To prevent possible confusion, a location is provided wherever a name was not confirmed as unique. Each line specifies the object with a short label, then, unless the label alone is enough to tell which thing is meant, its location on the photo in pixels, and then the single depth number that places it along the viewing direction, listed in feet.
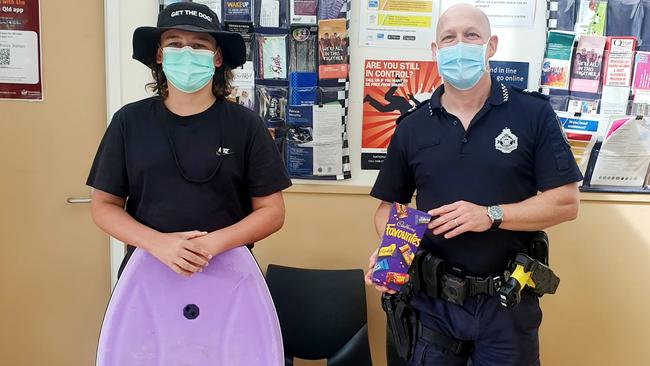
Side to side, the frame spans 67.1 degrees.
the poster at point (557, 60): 6.71
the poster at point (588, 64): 6.74
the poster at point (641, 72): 6.79
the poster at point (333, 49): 6.63
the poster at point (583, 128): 6.89
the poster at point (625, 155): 6.89
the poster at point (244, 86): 6.75
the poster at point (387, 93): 6.82
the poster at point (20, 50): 6.66
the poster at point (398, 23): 6.70
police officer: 4.47
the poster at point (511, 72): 6.81
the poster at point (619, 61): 6.77
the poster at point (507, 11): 6.70
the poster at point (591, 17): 6.70
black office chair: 6.40
